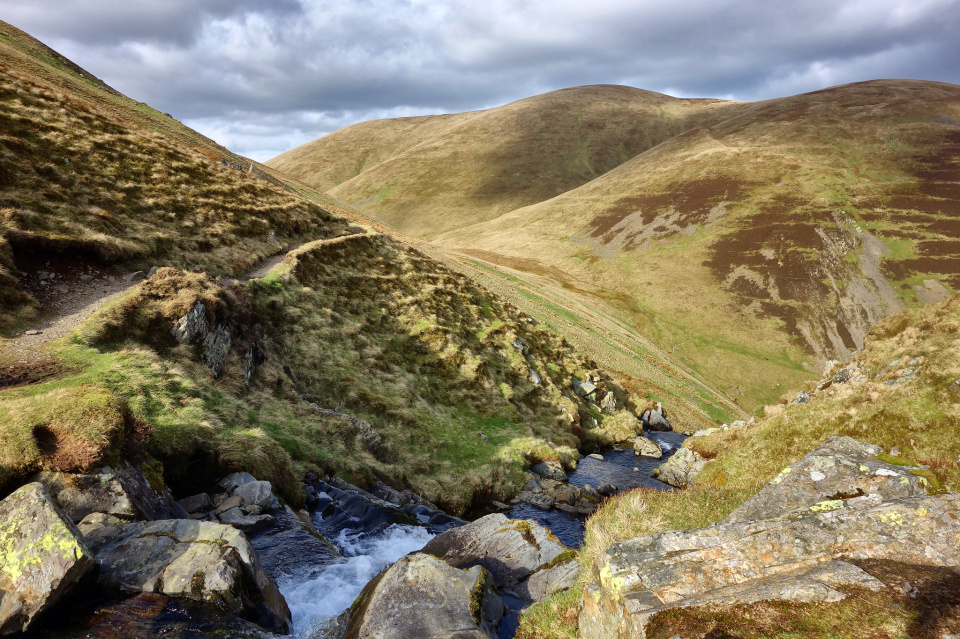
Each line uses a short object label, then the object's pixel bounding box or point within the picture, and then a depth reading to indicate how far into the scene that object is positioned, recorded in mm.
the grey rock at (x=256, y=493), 16281
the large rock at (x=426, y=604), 10531
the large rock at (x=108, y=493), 11062
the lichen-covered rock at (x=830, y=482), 10336
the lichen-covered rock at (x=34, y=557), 8344
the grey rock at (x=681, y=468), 29547
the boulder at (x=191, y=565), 10125
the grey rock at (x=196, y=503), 15009
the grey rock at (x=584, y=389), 48406
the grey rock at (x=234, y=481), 16672
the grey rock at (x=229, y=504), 15398
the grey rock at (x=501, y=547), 15047
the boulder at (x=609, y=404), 48066
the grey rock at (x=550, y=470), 31125
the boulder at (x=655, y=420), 50625
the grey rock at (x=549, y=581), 12909
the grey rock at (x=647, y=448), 40719
